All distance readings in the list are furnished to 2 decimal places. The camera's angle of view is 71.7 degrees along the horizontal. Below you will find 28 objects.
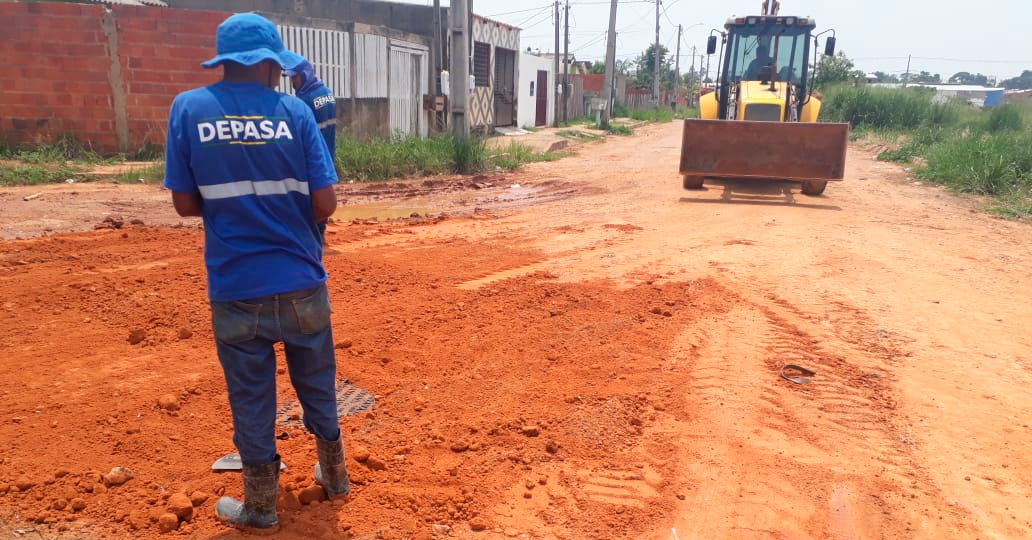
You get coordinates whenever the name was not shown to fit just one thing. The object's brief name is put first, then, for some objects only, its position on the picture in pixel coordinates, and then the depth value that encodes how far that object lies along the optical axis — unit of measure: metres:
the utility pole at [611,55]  28.30
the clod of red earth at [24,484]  2.94
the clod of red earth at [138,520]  2.75
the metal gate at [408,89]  16.50
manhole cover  3.66
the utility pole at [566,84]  34.41
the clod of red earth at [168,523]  2.73
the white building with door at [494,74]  23.08
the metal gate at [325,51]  13.74
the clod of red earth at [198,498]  2.90
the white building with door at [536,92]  28.53
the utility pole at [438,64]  18.14
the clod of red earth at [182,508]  2.80
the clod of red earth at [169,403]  3.63
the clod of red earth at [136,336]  4.42
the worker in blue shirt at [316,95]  5.14
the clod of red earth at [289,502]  2.91
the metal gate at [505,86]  27.08
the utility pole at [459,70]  13.27
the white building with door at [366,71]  14.09
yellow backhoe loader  10.39
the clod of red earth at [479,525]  2.83
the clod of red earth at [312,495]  2.93
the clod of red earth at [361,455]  3.22
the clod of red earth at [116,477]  2.98
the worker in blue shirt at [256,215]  2.49
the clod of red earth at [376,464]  3.20
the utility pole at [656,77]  45.53
